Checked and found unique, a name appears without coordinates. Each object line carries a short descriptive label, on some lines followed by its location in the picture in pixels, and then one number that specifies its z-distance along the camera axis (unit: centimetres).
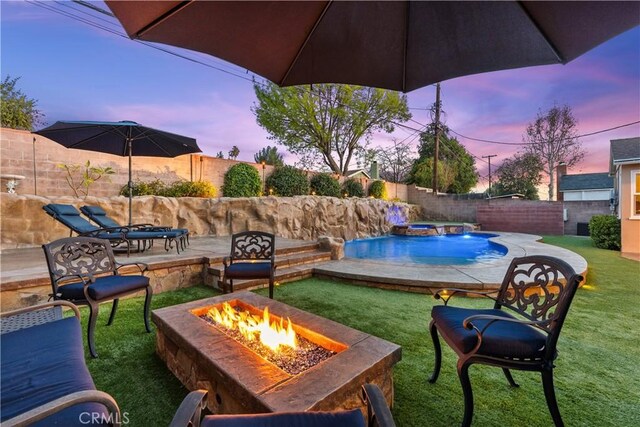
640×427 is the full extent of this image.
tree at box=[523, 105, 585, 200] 2034
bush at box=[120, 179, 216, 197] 798
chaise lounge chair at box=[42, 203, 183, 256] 467
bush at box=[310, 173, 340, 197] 1322
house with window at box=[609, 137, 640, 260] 765
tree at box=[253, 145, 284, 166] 2345
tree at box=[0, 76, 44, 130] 735
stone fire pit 136
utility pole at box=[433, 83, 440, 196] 1781
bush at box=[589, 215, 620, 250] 834
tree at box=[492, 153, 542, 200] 2222
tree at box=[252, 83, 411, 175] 1653
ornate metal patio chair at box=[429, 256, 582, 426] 150
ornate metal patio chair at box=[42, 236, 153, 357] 237
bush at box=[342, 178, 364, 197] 1526
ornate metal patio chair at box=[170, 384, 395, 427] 93
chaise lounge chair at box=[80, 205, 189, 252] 535
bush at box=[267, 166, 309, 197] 1135
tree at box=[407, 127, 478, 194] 2150
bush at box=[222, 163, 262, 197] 984
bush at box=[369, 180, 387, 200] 1691
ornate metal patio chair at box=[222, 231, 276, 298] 349
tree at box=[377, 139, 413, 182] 2561
